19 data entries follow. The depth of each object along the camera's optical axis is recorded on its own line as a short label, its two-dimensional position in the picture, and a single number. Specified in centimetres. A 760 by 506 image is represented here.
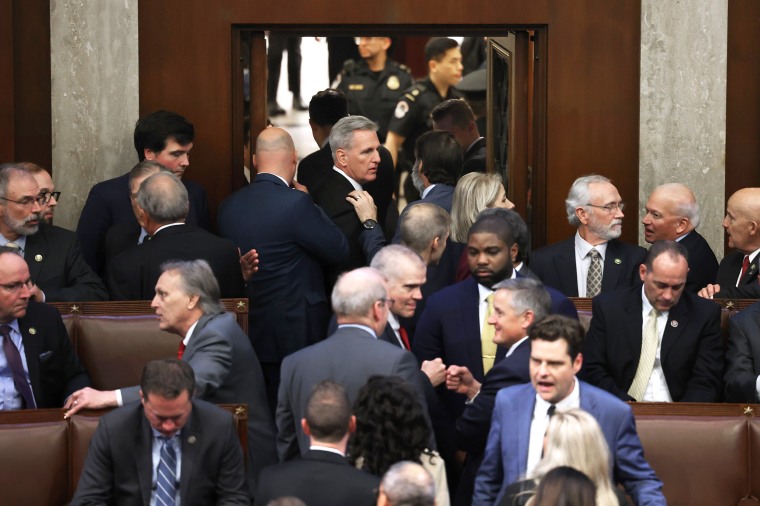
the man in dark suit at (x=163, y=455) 1230
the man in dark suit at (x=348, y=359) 1274
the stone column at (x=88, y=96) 1895
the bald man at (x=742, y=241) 1716
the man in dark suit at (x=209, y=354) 1346
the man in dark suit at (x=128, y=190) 1752
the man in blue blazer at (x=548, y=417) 1229
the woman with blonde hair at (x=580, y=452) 1091
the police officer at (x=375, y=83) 3137
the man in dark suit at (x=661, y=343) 1498
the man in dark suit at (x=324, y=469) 1105
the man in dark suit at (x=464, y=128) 2111
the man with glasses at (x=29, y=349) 1445
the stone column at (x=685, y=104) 1942
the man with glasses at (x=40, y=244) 1606
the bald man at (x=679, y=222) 1752
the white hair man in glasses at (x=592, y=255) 1691
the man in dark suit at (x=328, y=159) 1887
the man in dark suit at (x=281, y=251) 1658
